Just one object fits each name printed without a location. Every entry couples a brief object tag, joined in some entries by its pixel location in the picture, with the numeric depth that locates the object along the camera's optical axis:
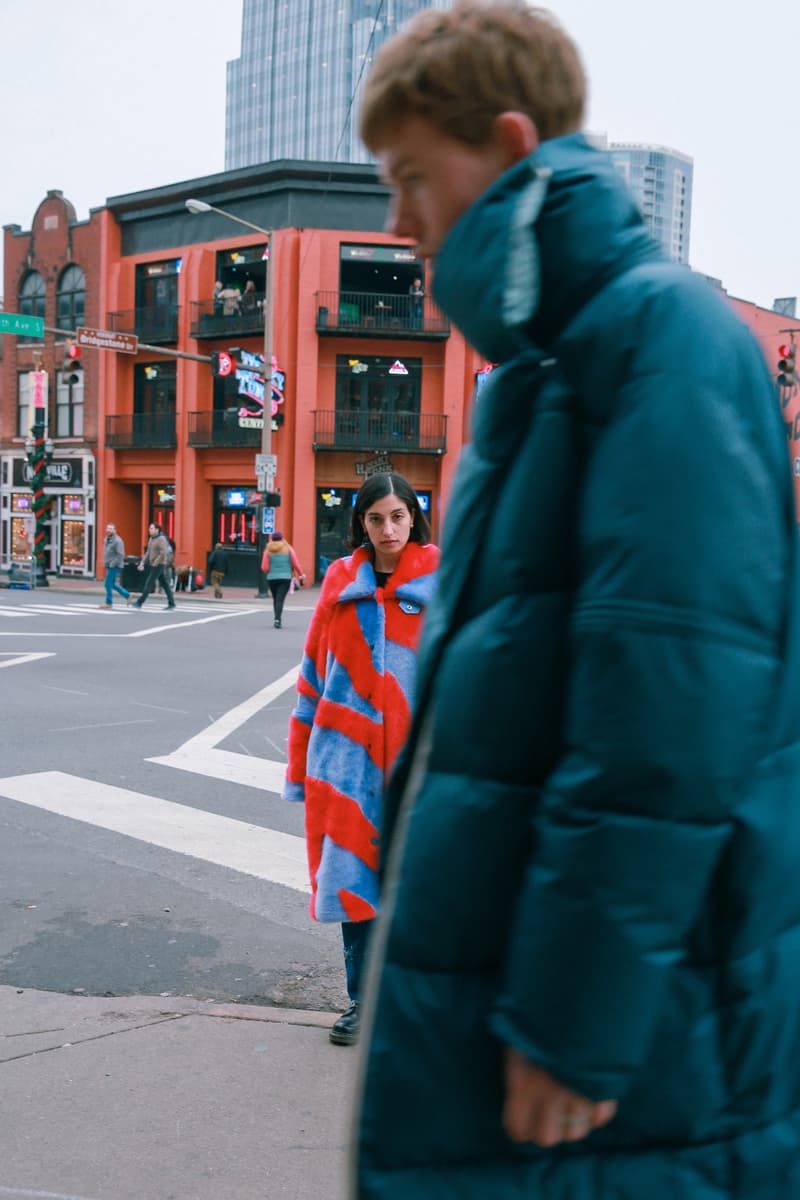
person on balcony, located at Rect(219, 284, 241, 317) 35.47
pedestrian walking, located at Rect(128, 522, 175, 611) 23.22
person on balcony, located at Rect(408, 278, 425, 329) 34.06
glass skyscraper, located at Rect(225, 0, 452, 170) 138.25
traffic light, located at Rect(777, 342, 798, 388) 16.16
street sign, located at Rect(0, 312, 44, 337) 25.31
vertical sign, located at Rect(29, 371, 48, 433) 35.31
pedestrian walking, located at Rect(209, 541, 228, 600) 29.79
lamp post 27.92
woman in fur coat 3.36
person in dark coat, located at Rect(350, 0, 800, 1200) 1.12
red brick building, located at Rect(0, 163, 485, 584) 34.00
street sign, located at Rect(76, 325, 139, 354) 24.31
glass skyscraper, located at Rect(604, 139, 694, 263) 167.00
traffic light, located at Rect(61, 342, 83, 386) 24.67
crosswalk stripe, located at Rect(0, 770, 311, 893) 5.66
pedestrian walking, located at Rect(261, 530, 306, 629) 19.27
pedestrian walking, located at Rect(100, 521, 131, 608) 24.52
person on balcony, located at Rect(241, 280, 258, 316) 35.12
